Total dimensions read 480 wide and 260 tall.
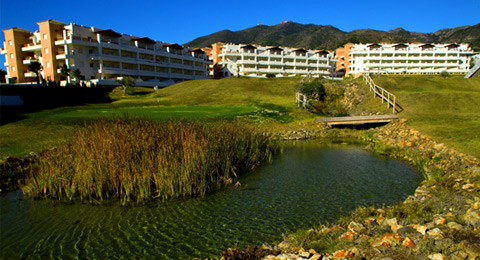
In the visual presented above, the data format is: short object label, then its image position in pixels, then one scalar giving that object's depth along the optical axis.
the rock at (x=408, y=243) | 6.19
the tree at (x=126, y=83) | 57.28
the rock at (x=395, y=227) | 7.14
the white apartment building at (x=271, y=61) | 102.44
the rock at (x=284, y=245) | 6.94
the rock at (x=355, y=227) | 7.32
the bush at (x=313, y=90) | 35.16
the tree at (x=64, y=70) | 64.25
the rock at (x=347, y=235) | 6.91
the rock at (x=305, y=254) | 6.12
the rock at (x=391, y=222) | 7.39
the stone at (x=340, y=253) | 6.14
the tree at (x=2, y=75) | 79.44
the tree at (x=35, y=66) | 65.31
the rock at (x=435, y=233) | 6.48
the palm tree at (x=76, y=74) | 63.51
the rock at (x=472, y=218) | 7.08
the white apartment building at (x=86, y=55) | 70.00
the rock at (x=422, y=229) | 6.71
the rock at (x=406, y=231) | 6.77
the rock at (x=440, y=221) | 7.20
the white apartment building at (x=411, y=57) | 105.69
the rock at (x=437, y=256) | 5.61
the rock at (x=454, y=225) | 6.87
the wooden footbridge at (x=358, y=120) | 24.50
